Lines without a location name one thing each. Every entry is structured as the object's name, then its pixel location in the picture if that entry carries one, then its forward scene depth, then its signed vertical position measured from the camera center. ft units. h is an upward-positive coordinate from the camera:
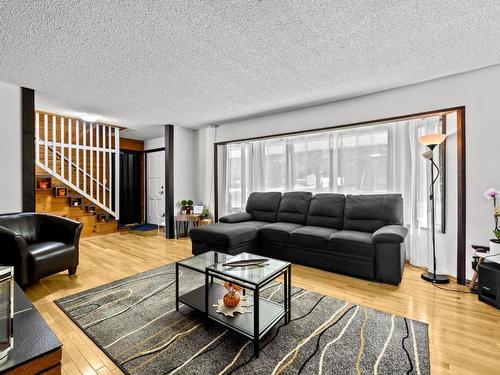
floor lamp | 9.20 +0.21
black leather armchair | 8.34 -2.17
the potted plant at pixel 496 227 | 7.89 -1.40
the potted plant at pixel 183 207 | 17.61 -1.44
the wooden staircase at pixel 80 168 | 15.88 +1.30
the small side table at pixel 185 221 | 16.78 -2.46
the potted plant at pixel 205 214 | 17.19 -1.89
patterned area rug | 5.14 -3.66
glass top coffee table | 5.72 -3.10
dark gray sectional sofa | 9.38 -2.08
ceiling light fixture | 14.58 +4.16
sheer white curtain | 11.18 +1.06
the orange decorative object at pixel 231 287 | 6.57 -2.64
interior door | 21.58 +0.07
